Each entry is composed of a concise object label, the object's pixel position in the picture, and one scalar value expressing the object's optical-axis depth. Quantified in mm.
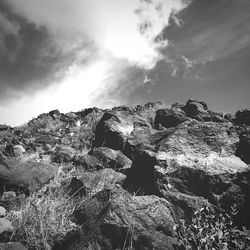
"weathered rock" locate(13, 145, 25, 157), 9921
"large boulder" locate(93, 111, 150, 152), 9648
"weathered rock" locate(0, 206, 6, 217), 5194
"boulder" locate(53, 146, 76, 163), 8977
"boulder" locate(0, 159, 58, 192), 6508
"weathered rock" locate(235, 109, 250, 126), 10469
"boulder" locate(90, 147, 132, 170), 8277
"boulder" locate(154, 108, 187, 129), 11117
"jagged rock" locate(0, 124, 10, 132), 16311
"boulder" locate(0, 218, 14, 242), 4453
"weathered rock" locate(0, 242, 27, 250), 4055
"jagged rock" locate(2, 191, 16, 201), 5910
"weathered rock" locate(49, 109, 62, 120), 16633
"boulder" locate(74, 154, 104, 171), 8227
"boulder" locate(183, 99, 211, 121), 11461
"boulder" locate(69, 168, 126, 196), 6145
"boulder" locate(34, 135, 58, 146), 11285
